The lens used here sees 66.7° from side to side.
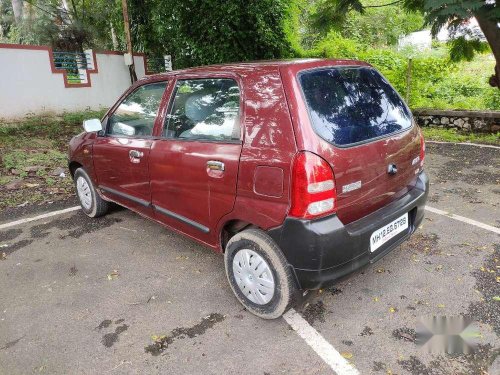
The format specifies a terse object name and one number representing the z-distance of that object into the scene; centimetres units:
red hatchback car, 216
